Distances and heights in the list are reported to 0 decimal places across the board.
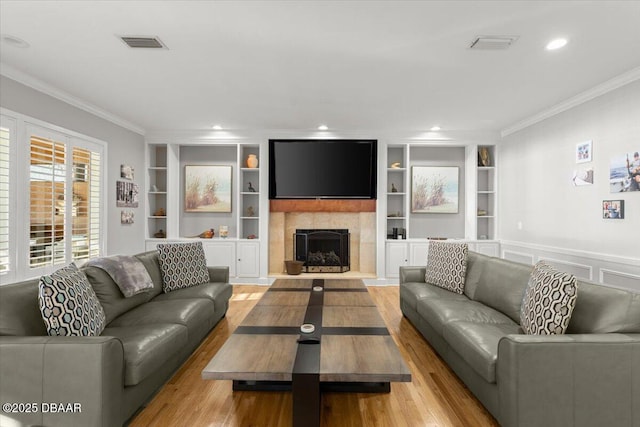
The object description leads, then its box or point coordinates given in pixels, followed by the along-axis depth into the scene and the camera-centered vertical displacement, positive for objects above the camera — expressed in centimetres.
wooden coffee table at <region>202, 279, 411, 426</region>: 175 -80
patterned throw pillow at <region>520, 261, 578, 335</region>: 210 -56
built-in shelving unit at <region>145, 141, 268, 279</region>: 602 +5
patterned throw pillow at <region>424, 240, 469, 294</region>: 371 -60
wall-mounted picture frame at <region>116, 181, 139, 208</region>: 530 +23
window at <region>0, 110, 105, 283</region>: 339 +10
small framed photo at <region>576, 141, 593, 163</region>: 397 +71
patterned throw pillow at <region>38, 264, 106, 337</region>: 199 -58
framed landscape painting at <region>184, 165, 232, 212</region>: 632 +39
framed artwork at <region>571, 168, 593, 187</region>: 396 +42
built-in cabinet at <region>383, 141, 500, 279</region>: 598 +11
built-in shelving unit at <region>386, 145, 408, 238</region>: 619 +41
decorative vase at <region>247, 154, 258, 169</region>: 609 +86
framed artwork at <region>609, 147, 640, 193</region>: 340 +41
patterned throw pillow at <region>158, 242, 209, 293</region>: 369 -61
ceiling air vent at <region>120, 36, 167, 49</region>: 278 +136
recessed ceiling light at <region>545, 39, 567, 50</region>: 280 +138
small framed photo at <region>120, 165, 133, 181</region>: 538 +59
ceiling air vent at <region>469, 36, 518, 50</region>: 276 +137
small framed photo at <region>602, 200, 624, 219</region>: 355 +4
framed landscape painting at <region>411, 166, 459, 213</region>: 630 +39
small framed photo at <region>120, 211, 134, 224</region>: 539 -12
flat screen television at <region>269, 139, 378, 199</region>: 597 +73
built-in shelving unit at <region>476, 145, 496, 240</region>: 611 +34
